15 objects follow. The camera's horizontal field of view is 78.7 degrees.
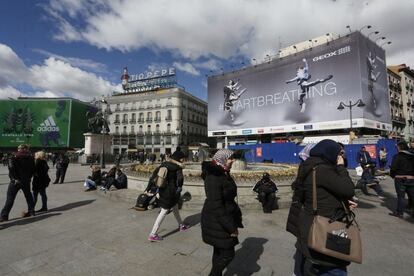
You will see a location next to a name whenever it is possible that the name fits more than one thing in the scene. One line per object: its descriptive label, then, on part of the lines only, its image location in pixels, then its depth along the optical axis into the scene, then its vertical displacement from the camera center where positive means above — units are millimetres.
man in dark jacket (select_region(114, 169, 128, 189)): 9039 -1038
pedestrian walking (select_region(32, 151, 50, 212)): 6429 -692
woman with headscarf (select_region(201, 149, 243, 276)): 2650 -653
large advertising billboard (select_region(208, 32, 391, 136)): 35812 +10172
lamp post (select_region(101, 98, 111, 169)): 20878 +2590
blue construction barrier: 19234 +194
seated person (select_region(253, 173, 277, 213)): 6281 -1014
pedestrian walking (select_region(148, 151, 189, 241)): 4301 -610
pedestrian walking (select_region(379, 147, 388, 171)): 15219 -139
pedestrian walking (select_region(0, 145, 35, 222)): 5578 -533
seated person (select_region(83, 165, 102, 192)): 9914 -1115
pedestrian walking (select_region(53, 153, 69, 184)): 12289 -696
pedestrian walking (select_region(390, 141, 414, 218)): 5355 -356
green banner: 55781 +6599
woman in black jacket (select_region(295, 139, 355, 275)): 2057 -322
